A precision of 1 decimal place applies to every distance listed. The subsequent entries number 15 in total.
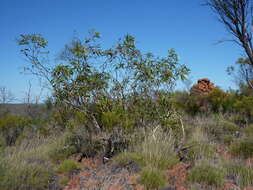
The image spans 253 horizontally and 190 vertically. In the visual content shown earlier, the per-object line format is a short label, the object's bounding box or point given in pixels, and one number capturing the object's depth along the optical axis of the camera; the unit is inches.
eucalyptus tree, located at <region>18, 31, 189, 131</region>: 205.2
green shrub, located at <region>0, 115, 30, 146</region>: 268.2
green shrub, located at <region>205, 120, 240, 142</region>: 264.1
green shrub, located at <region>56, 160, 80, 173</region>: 175.9
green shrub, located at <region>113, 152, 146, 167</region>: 174.1
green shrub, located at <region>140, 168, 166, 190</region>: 142.6
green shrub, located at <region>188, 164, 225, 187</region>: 141.1
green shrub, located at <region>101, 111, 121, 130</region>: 193.3
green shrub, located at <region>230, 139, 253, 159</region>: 195.9
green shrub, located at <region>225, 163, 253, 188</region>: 139.9
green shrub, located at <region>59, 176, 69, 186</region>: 155.9
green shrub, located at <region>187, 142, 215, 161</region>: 183.5
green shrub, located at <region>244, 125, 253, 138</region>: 255.6
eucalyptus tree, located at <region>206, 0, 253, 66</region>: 309.0
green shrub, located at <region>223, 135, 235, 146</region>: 237.6
